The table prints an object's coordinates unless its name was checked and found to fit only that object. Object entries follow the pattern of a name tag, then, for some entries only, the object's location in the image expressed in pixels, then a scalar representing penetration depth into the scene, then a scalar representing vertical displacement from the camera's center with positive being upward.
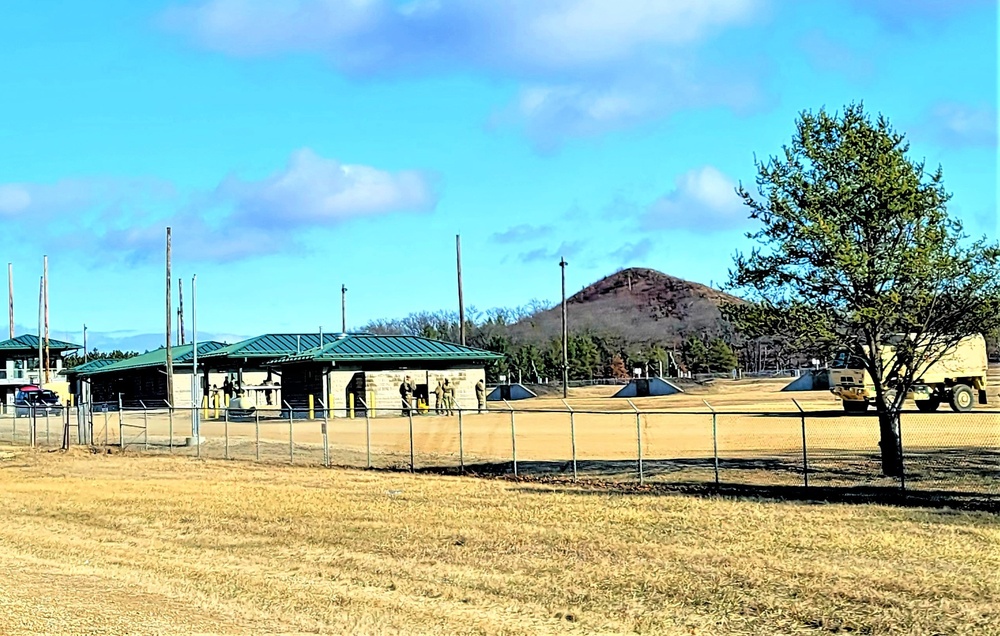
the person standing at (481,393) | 55.23 -0.11
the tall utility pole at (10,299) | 90.94 +8.24
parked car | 74.25 +0.56
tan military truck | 42.03 -0.25
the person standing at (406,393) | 51.82 +0.01
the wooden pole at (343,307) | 81.49 +6.17
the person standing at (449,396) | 53.03 -0.18
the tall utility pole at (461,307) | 67.62 +4.94
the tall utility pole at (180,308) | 70.16 +5.50
